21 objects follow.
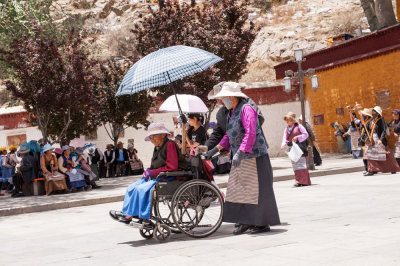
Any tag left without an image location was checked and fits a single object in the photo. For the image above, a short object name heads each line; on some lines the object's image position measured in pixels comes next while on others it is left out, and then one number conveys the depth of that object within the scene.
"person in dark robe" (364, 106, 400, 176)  14.98
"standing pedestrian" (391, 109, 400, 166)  16.20
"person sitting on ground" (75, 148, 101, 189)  18.64
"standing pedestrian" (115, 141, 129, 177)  26.05
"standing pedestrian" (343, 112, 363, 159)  24.08
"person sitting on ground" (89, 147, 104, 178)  25.69
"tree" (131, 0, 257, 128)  22.23
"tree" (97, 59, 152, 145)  27.19
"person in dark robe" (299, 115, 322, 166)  20.92
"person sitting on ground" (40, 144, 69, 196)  17.48
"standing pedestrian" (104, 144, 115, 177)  26.05
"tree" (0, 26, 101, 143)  20.22
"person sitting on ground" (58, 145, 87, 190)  18.06
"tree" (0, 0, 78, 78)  20.55
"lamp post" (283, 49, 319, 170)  19.47
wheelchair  7.32
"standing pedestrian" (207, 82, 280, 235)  7.44
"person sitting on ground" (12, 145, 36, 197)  17.80
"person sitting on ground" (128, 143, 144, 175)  26.38
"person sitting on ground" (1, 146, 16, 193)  21.17
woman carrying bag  13.86
